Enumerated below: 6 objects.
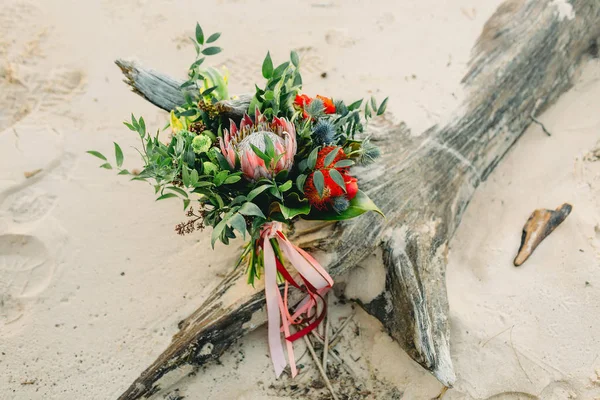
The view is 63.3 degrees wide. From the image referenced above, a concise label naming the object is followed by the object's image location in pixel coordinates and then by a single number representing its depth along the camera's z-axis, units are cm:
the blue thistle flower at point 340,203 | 138
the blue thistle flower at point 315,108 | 140
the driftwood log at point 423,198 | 156
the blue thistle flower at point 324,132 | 138
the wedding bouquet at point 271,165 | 127
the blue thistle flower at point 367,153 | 150
